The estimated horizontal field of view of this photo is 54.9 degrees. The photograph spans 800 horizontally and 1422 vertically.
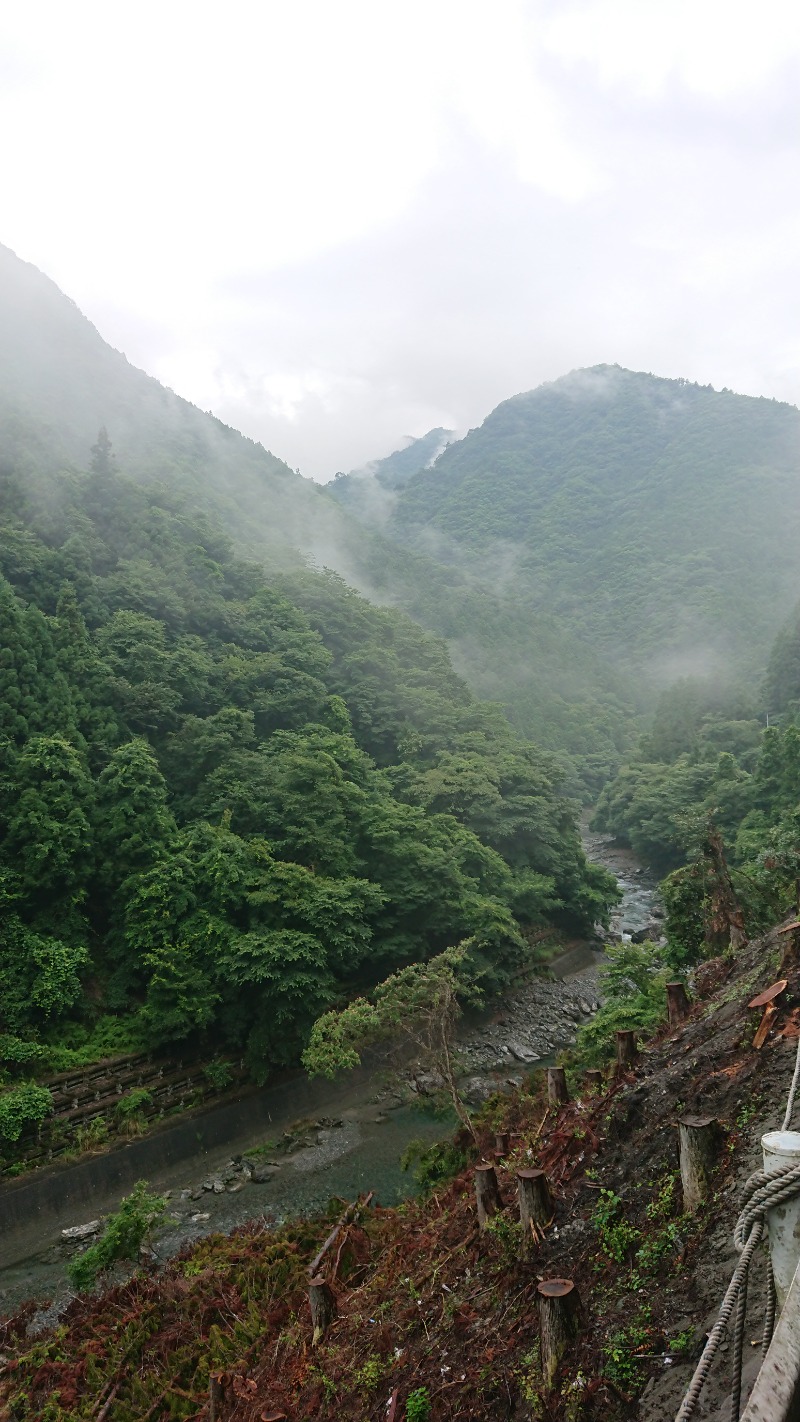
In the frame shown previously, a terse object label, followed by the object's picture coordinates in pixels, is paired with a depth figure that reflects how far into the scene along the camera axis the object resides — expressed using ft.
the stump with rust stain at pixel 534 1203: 18.85
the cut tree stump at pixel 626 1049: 25.53
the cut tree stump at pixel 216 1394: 24.29
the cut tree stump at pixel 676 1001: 29.63
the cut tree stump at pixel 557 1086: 30.58
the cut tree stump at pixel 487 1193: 22.70
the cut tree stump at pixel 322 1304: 25.59
